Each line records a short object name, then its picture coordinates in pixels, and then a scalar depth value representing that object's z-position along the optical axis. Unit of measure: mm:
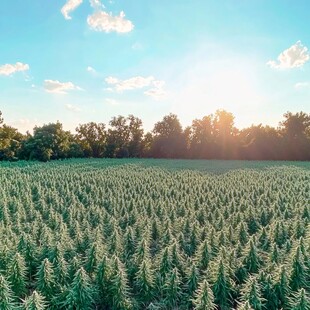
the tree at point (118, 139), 72125
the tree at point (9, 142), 57469
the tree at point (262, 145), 65125
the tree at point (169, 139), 72500
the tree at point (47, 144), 57094
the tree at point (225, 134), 67750
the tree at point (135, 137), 74625
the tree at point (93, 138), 72938
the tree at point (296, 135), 64250
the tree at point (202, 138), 70262
